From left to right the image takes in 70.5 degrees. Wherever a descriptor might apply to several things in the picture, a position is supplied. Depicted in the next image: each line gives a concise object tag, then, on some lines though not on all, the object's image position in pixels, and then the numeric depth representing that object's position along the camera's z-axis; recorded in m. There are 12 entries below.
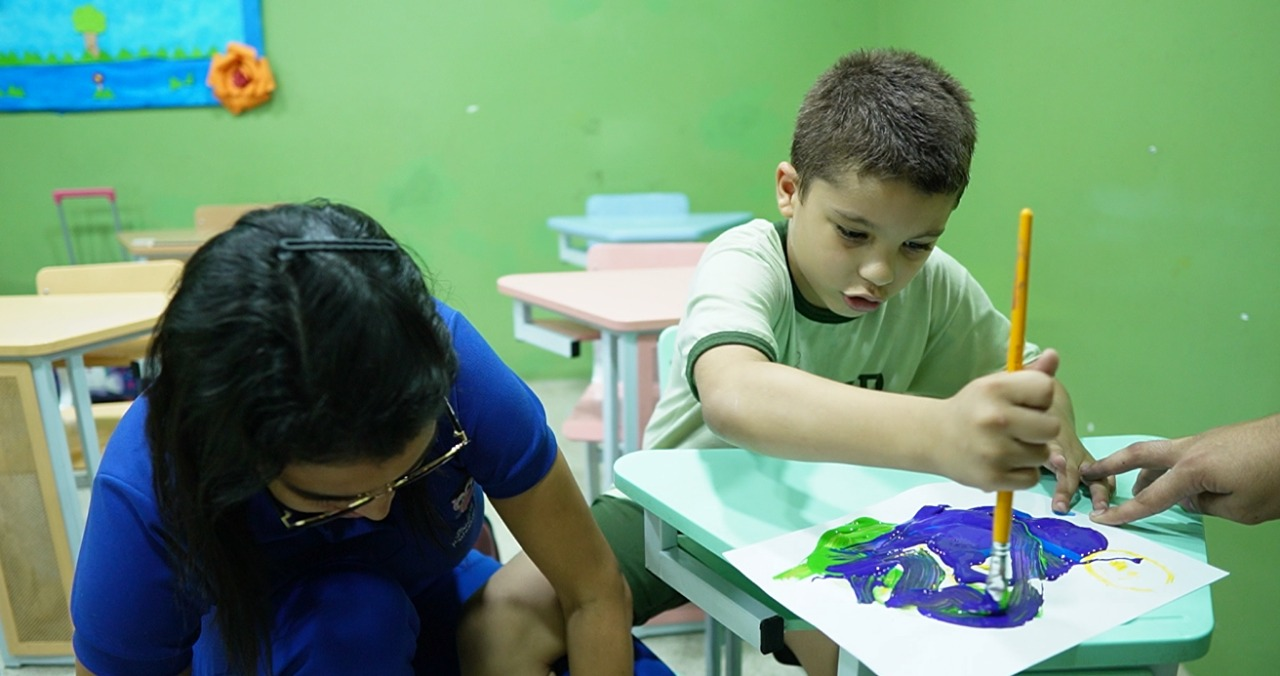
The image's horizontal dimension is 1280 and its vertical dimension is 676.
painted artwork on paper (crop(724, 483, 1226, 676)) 0.62
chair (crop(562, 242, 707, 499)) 1.74
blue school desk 2.80
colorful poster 3.33
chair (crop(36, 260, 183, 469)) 2.28
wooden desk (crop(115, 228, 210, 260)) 2.98
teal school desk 0.63
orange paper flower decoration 3.38
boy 0.66
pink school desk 1.68
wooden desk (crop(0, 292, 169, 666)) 1.61
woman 0.63
